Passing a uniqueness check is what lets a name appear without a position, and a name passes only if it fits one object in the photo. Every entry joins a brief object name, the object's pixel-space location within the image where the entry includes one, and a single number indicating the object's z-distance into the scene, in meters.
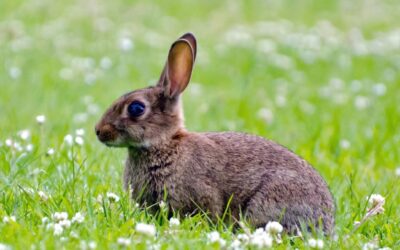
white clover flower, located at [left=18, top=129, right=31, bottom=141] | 13.72
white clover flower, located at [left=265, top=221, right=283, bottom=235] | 10.13
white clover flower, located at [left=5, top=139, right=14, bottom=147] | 13.42
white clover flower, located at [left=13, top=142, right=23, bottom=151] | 13.58
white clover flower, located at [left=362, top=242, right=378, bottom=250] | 10.09
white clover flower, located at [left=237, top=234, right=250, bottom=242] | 9.77
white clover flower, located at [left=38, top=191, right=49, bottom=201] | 11.25
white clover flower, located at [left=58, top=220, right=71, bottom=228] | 9.79
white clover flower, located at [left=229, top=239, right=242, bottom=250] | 9.63
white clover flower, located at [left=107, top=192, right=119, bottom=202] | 11.11
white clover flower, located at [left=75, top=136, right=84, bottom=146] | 13.15
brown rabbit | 11.62
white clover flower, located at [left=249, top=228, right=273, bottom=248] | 9.38
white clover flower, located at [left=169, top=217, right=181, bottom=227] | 10.39
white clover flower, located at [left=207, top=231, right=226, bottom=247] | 9.64
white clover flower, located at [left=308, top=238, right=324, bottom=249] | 9.86
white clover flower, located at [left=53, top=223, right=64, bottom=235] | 9.61
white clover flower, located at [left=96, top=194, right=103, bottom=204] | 11.52
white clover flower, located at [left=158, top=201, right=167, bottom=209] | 11.02
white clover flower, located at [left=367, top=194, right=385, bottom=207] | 11.58
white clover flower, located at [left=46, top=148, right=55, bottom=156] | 13.18
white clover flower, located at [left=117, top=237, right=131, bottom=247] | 8.99
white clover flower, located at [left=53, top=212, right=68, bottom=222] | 10.14
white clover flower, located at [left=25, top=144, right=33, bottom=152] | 13.57
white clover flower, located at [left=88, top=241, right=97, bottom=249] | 8.94
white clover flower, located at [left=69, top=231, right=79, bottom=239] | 9.50
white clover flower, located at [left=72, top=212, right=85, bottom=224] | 10.05
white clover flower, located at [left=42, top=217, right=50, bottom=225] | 10.19
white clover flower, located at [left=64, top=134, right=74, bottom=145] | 13.12
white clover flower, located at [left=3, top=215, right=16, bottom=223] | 9.94
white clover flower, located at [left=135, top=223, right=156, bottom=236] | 9.23
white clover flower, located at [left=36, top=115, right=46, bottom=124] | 13.68
